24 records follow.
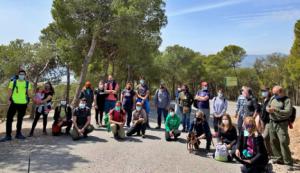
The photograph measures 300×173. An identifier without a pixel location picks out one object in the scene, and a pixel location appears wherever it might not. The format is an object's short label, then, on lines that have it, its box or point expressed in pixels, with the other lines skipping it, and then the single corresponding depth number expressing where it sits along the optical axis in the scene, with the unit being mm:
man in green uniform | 5011
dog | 5742
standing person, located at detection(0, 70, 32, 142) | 6079
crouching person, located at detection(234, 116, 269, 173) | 4275
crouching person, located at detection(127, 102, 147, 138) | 6956
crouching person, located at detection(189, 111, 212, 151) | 5889
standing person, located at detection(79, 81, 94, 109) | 7657
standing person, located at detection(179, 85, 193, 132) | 7593
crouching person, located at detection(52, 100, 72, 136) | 6742
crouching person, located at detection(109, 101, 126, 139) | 6580
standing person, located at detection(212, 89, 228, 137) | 7108
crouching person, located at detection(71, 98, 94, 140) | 6424
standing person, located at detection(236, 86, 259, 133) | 6302
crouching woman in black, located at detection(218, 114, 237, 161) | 5573
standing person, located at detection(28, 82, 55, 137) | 6688
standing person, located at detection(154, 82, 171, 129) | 8057
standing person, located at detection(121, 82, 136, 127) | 7889
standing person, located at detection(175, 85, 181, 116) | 8045
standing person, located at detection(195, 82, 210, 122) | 7345
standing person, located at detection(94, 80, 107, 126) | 7892
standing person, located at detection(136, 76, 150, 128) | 7947
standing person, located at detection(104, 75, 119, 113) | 7866
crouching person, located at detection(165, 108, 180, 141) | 6656
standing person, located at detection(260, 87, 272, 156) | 5495
